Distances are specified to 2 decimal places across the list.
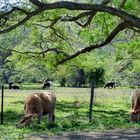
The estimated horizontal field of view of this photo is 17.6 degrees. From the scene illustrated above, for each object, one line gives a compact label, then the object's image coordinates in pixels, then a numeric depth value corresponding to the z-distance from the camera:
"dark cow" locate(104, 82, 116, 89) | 80.57
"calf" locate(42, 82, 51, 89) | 71.50
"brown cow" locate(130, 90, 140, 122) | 19.33
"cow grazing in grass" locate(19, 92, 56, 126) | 18.48
